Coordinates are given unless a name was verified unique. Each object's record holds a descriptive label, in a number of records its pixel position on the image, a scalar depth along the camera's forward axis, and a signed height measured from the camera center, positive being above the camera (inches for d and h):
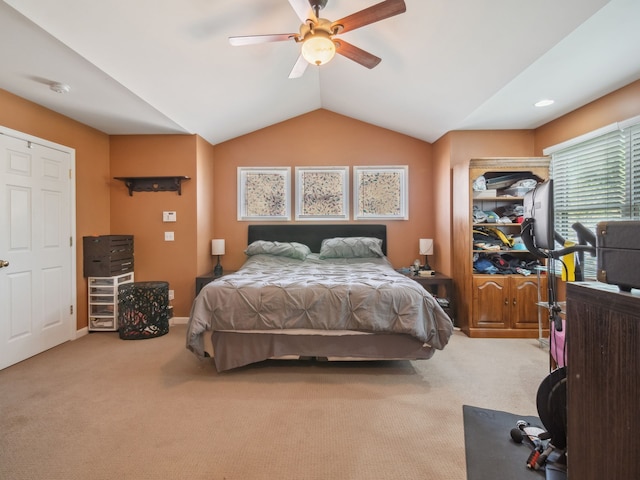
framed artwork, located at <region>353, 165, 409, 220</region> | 173.0 +24.5
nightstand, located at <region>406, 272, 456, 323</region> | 144.0 -24.0
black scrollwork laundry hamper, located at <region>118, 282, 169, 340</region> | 132.0 -32.7
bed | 95.0 -27.4
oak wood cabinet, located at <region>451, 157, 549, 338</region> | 130.3 -20.5
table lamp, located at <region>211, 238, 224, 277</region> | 164.1 -5.7
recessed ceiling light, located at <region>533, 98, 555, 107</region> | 114.3 +50.8
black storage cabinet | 137.9 -8.5
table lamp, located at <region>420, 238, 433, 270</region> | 162.3 -6.6
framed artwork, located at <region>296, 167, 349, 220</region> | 174.2 +27.0
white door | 105.3 -3.8
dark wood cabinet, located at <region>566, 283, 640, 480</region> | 28.3 -15.6
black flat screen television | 62.4 +4.1
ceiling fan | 71.7 +53.8
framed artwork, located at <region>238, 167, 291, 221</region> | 175.0 +24.6
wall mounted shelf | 152.9 +26.8
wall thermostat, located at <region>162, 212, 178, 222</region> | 153.6 +10.2
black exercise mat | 58.1 -46.1
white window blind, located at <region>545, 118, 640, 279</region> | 99.8 +20.3
